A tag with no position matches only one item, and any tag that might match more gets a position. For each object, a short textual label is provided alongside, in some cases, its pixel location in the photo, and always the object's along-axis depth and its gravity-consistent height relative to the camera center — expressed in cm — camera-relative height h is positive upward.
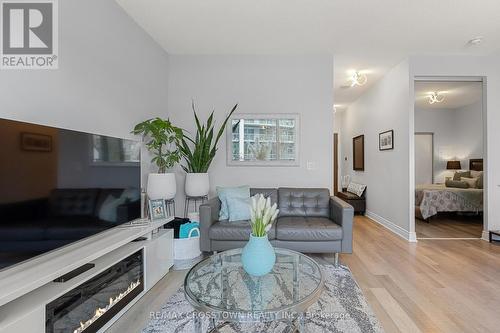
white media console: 110 -65
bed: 452 -66
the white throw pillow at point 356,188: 541 -53
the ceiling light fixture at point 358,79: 438 +159
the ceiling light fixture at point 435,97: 531 +152
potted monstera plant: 266 +9
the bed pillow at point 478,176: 490 -23
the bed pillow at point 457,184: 502 -39
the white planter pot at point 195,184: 318 -24
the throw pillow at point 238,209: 291 -52
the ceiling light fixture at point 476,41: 314 +162
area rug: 168 -111
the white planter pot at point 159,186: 265 -22
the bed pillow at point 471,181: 503 -34
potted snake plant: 319 +6
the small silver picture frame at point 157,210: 247 -45
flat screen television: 123 -13
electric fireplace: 132 -85
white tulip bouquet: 156 -32
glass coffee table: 125 -73
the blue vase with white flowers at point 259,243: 156 -50
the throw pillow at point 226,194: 298 -35
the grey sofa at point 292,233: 266 -73
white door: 662 +22
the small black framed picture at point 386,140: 417 +45
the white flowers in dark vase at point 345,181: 656 -43
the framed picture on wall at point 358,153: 559 +30
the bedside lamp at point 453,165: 622 +0
